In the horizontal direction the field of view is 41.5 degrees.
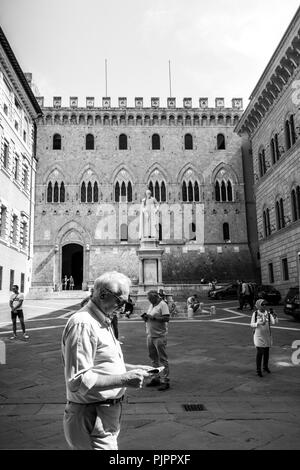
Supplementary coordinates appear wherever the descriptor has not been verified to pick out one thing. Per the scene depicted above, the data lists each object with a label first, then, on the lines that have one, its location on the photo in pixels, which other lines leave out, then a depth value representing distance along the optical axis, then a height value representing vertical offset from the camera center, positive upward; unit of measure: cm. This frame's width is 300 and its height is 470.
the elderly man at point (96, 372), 214 -43
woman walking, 695 -77
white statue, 1922 +358
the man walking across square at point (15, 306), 1076 -26
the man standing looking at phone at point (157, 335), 624 -67
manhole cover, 493 -145
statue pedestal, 1820 +119
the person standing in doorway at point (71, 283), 3211 +95
